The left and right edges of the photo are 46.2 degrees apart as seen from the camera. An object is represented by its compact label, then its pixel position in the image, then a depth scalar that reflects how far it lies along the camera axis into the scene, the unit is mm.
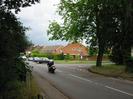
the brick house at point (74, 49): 56704
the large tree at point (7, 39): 4772
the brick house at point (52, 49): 62021
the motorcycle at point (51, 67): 17573
